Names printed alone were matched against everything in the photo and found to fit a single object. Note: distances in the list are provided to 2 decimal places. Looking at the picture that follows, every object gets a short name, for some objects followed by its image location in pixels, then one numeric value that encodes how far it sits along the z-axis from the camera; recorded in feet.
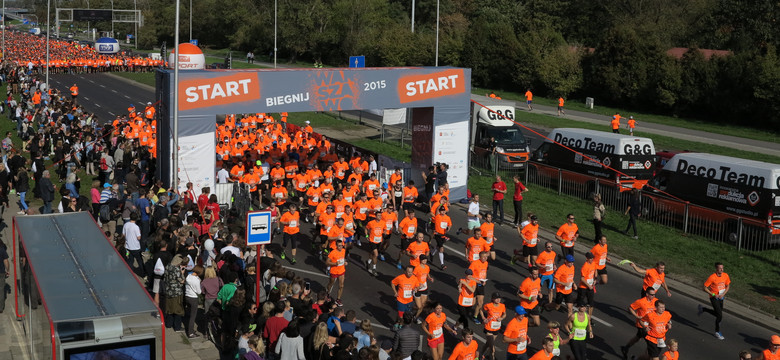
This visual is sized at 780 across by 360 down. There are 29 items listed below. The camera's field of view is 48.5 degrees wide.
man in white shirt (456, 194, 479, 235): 70.85
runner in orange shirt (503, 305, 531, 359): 44.78
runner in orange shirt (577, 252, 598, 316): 54.65
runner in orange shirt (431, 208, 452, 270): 65.72
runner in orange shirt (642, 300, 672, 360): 46.60
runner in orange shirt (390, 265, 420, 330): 51.19
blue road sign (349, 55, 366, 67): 111.65
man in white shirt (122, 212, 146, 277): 60.49
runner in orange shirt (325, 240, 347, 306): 56.49
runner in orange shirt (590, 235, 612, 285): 56.95
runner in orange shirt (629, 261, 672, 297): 52.85
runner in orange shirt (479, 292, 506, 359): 47.03
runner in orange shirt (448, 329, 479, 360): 41.47
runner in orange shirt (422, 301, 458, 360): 45.09
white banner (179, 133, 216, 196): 76.89
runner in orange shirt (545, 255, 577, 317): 53.47
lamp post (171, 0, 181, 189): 73.00
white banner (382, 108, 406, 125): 133.09
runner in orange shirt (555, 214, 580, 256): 63.98
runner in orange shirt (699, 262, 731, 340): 53.31
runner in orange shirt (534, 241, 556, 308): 56.75
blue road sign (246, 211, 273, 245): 48.49
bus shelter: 33.53
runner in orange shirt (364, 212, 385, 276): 64.49
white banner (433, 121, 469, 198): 90.27
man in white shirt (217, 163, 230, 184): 84.78
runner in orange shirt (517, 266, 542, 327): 50.62
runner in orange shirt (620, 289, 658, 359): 48.11
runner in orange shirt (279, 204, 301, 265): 65.98
